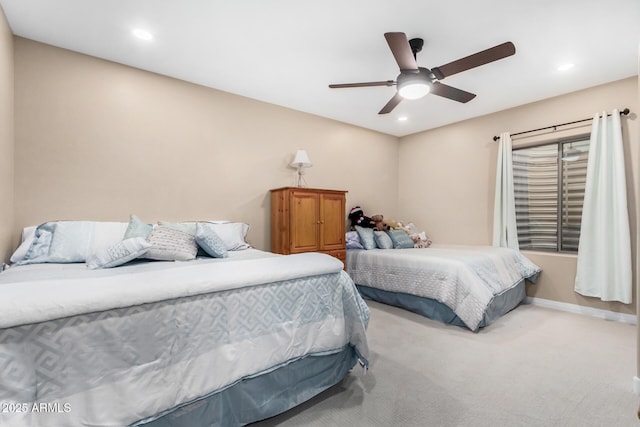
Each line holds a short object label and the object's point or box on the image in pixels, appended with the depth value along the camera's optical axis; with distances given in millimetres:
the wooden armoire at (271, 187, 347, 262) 3602
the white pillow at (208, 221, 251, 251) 3098
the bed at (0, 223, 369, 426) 1050
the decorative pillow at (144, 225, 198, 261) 2246
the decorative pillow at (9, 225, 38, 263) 2271
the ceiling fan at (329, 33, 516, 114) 2043
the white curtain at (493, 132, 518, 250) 3988
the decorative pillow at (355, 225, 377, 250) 4234
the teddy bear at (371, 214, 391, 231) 4551
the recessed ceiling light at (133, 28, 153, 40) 2422
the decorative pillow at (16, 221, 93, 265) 2275
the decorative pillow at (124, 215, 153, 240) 2447
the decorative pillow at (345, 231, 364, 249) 4289
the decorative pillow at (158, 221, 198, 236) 2658
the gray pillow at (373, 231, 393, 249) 4254
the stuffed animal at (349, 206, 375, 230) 4582
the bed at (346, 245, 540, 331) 2951
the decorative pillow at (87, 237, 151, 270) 2059
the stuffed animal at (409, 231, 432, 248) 4516
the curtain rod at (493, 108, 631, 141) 3159
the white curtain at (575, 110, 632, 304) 3113
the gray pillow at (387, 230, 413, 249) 4305
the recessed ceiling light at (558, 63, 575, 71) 2949
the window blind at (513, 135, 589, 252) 3672
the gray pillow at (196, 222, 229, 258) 2527
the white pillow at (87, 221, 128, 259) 2437
